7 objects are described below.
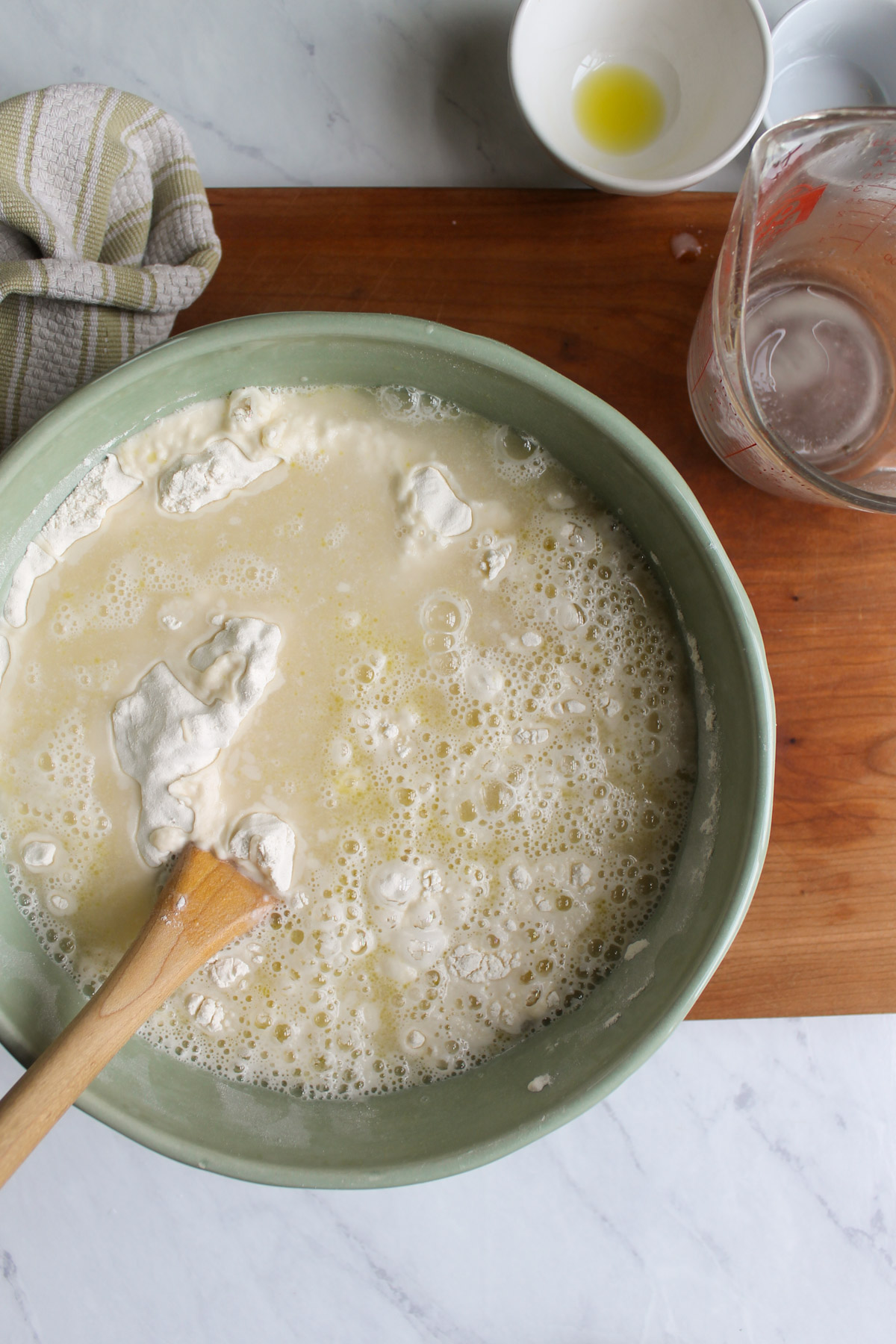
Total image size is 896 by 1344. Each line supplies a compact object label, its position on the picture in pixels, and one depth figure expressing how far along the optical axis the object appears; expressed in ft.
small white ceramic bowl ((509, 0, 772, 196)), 2.77
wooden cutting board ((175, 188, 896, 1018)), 2.90
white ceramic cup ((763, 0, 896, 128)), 2.97
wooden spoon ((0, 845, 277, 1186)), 2.21
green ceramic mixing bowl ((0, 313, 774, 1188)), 2.39
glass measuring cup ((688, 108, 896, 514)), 2.47
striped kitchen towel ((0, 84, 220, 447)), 2.69
